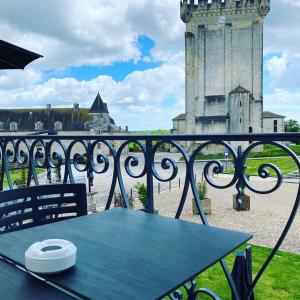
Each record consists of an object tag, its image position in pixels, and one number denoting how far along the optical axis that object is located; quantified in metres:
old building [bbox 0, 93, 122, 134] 54.22
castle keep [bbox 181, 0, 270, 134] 44.81
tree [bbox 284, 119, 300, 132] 71.56
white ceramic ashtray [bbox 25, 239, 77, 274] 1.29
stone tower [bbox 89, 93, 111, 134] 54.00
